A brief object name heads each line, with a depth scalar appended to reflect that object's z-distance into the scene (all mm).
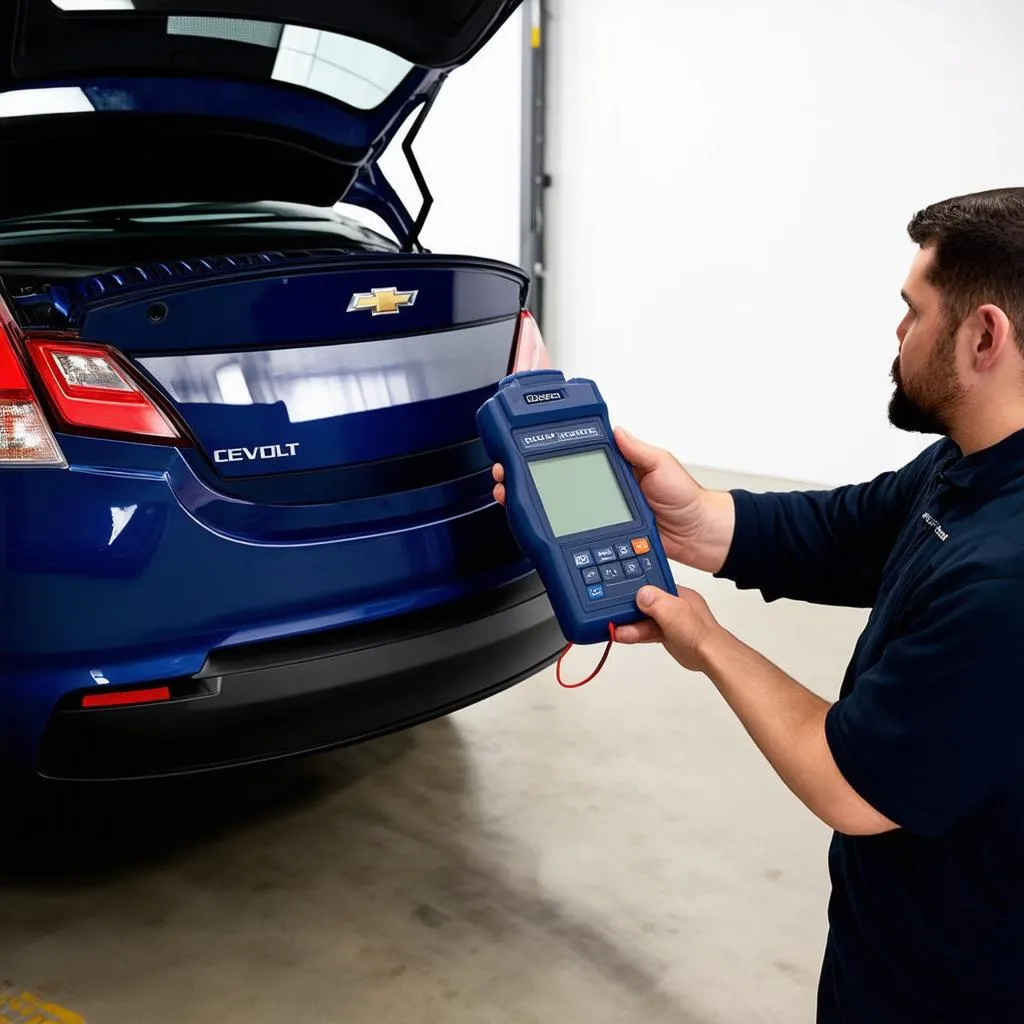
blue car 1666
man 1118
